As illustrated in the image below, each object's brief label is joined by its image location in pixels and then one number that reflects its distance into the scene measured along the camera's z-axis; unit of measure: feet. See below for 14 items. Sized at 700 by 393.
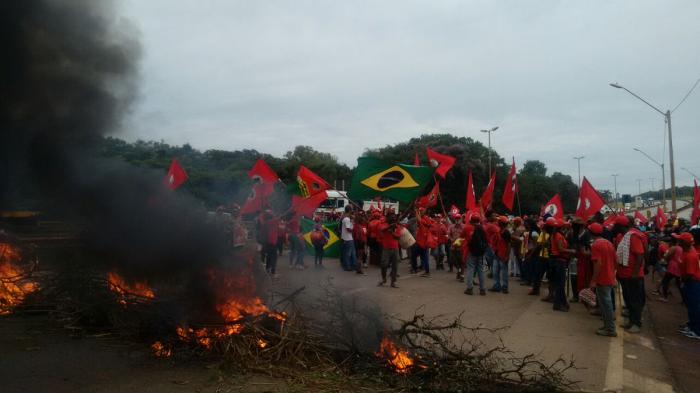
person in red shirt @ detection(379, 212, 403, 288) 33.55
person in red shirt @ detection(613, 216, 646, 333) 23.00
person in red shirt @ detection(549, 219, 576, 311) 28.40
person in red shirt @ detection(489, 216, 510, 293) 33.94
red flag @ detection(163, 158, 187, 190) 36.32
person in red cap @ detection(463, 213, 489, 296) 32.60
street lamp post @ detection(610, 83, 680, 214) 77.88
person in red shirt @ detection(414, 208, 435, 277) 40.42
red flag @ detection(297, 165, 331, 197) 42.06
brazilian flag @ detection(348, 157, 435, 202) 35.50
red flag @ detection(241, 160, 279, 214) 39.42
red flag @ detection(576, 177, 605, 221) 35.18
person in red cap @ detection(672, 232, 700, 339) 23.08
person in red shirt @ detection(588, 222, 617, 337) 22.50
